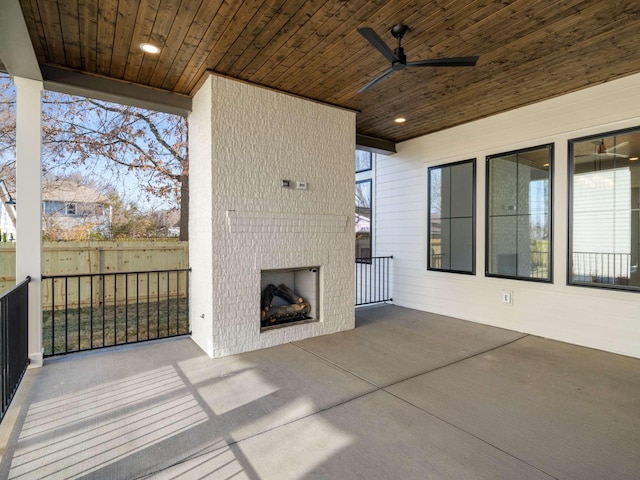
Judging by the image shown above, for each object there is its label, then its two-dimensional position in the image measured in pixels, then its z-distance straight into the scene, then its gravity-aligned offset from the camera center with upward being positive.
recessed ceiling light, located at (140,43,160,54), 3.04 +1.72
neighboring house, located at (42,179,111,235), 6.41 +0.55
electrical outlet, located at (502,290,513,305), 4.62 -0.84
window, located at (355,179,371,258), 7.00 +0.37
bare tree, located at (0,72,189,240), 6.55 +1.92
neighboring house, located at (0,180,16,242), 5.94 +0.39
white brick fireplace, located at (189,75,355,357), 3.65 +0.34
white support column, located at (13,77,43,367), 3.21 +0.37
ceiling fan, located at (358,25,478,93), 2.77 +1.47
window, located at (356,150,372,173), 6.95 +1.58
